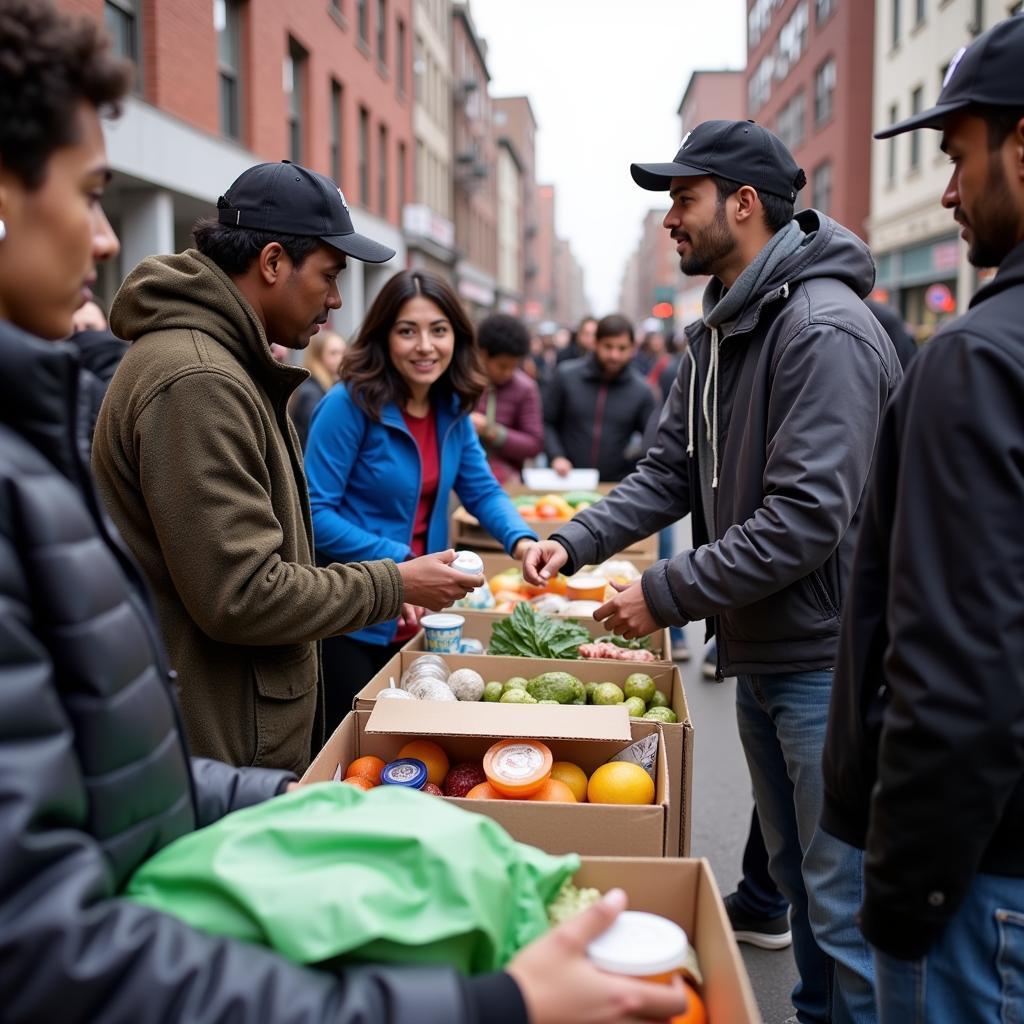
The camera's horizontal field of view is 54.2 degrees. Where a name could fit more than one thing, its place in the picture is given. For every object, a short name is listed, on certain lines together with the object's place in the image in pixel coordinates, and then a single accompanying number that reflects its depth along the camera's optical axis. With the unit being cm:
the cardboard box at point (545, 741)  224
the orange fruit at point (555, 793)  242
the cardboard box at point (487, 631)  353
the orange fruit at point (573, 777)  260
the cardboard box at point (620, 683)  262
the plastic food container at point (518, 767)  240
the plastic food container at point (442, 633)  335
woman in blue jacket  374
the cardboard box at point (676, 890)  161
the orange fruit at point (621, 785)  249
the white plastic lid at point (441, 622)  335
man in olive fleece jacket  218
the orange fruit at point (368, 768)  258
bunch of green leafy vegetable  347
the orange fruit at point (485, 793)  248
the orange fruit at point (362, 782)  253
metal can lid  248
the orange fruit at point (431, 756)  263
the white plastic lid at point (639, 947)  127
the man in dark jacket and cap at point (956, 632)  144
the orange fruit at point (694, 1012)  149
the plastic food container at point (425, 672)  305
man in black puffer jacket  98
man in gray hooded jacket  253
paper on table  655
